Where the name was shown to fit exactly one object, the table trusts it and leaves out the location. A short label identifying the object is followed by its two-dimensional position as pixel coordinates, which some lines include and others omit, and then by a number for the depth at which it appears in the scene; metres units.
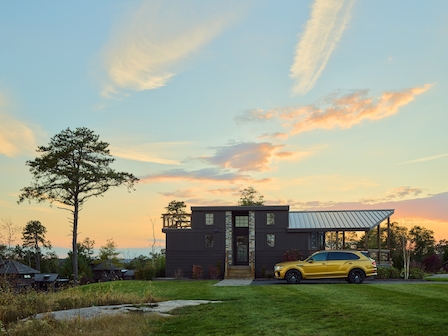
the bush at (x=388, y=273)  29.06
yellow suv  24.00
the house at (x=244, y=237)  34.44
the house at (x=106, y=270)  50.57
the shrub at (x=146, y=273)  33.85
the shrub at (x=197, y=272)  33.56
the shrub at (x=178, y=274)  33.64
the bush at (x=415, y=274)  29.08
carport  33.72
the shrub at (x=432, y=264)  41.66
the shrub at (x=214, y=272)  33.31
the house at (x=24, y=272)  46.28
